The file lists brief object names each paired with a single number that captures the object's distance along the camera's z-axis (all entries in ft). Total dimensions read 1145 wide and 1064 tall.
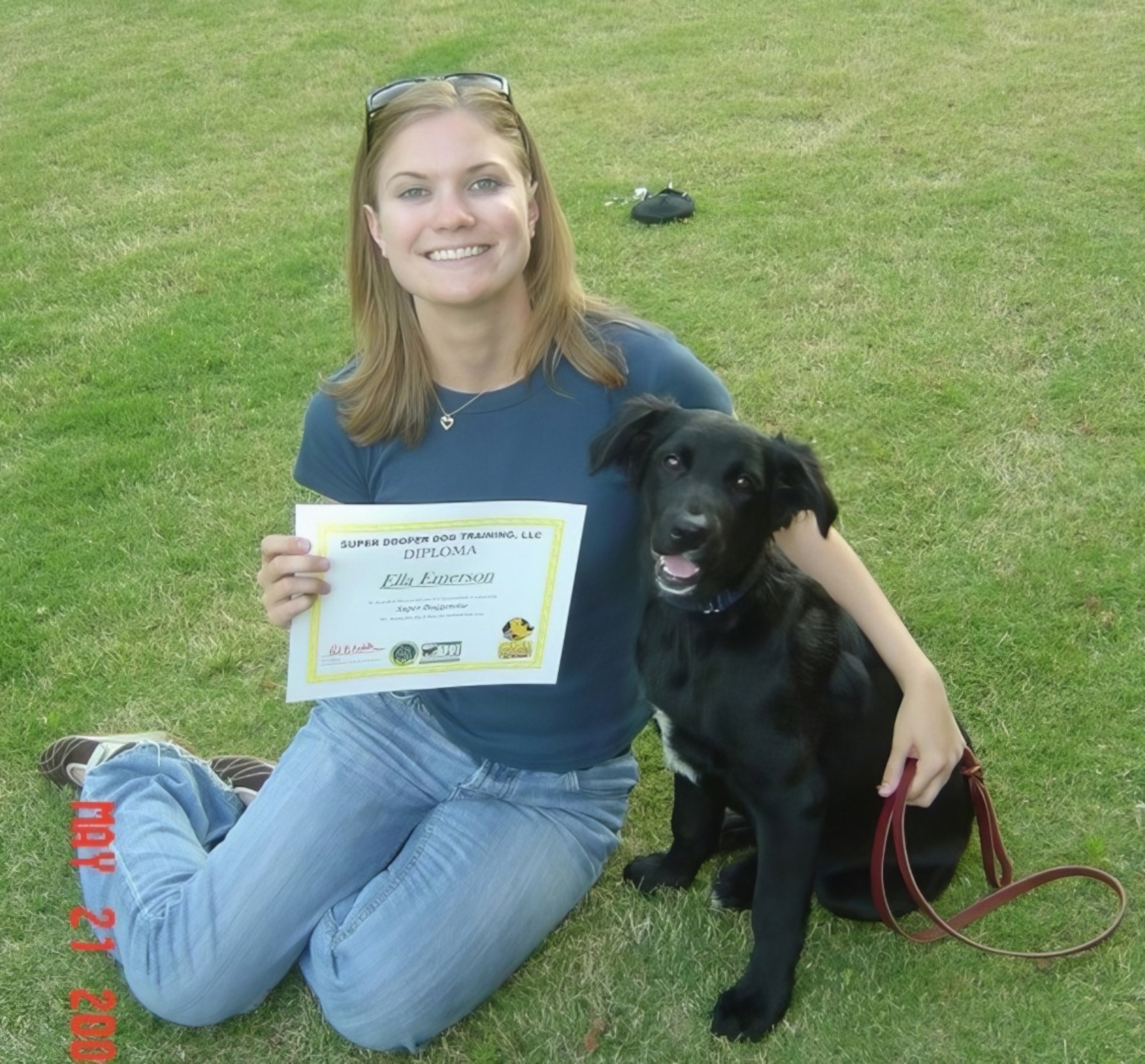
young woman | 7.39
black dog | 6.70
